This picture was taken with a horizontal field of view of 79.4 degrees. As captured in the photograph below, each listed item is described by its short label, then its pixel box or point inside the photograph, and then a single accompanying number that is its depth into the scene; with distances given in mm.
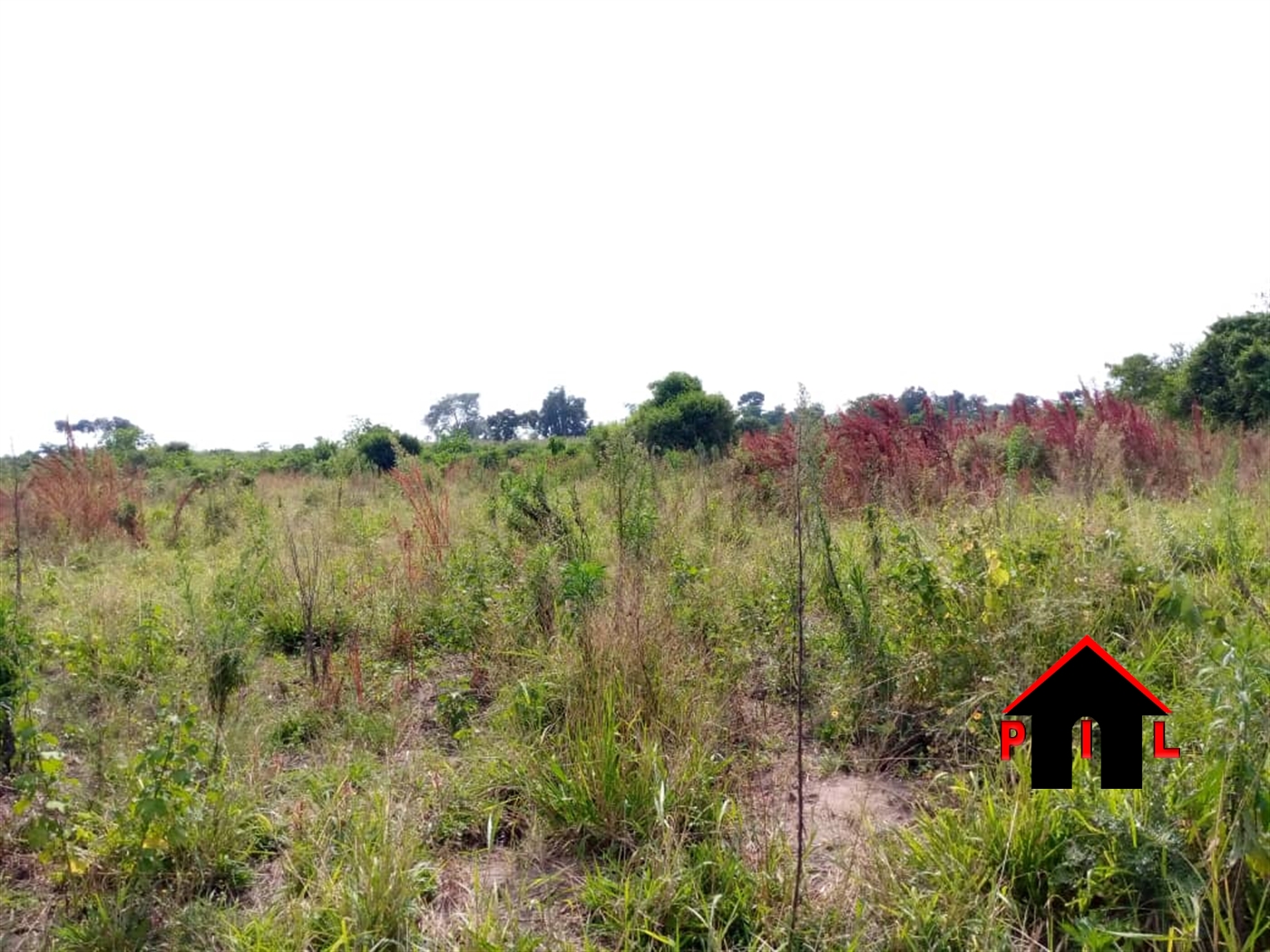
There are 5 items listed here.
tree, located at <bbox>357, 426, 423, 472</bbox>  17312
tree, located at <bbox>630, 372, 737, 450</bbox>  14039
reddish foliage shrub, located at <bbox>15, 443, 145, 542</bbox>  7797
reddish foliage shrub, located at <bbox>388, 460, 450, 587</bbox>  5094
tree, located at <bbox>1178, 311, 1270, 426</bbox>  11789
